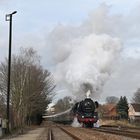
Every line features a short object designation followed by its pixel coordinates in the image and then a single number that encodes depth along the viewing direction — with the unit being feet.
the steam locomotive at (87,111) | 166.20
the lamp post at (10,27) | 130.72
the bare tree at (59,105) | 537.98
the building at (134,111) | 425.69
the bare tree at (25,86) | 211.00
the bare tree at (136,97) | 506.89
